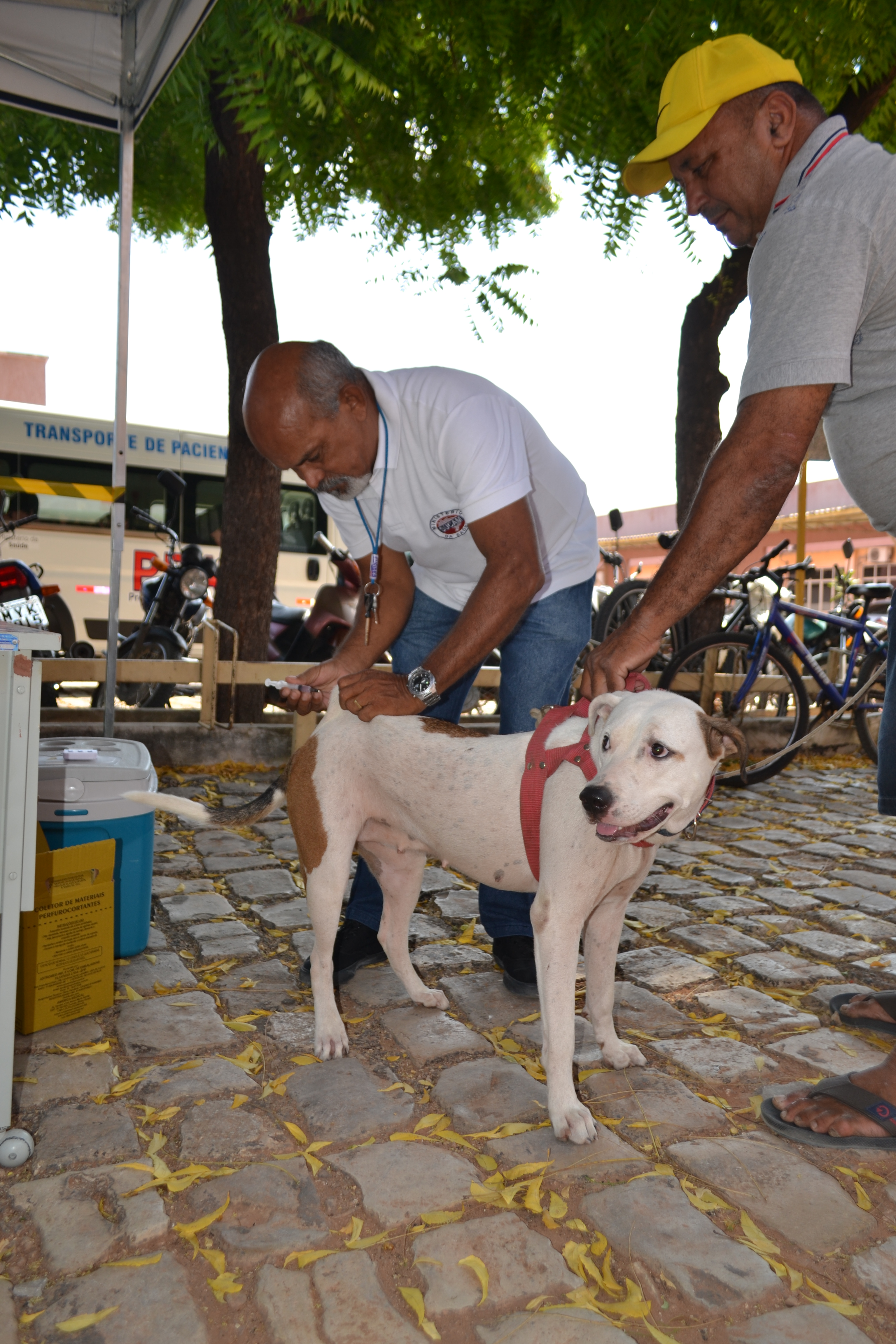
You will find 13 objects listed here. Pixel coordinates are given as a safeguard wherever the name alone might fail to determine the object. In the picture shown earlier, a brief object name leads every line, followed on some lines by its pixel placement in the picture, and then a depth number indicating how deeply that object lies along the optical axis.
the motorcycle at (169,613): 8.39
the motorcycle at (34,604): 6.03
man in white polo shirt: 2.50
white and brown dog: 2.04
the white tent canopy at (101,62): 4.25
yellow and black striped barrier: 4.74
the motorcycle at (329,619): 9.18
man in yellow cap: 1.82
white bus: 12.41
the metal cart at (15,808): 1.91
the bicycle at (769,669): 6.74
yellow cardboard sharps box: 2.53
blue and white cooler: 2.98
